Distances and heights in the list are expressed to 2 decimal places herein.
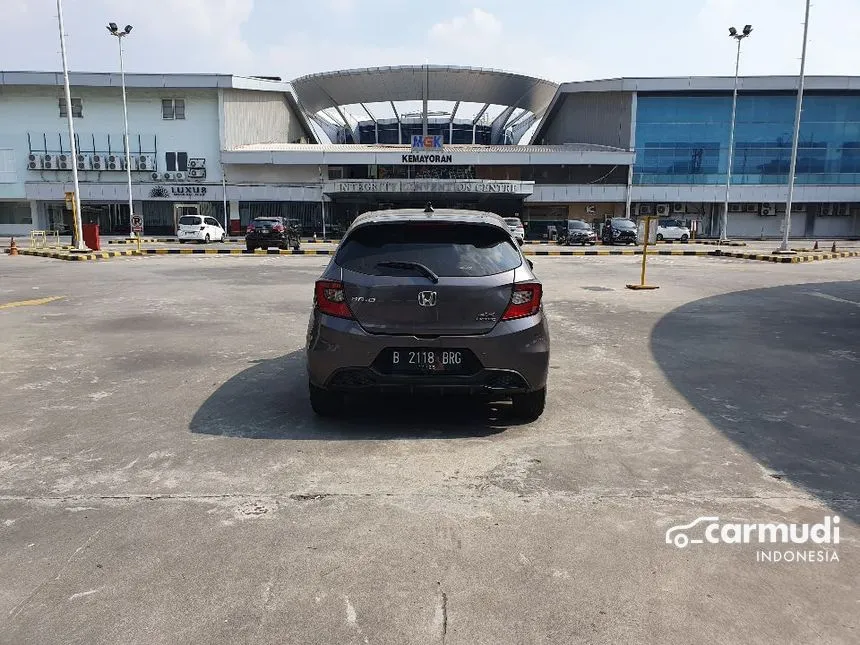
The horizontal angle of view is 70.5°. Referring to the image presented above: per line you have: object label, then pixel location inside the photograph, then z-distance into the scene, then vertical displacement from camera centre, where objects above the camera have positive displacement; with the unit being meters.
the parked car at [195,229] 35.75 -0.20
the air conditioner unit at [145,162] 50.50 +5.20
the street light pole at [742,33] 40.56 +13.03
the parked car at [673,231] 44.09 -0.09
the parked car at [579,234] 36.41 -0.30
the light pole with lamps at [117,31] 40.78 +12.88
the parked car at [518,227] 29.67 +0.07
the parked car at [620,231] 37.34 -0.12
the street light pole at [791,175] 27.90 +2.63
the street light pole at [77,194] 25.97 +1.34
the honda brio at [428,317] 4.62 -0.68
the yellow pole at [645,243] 14.60 -0.34
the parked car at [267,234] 29.86 -0.38
